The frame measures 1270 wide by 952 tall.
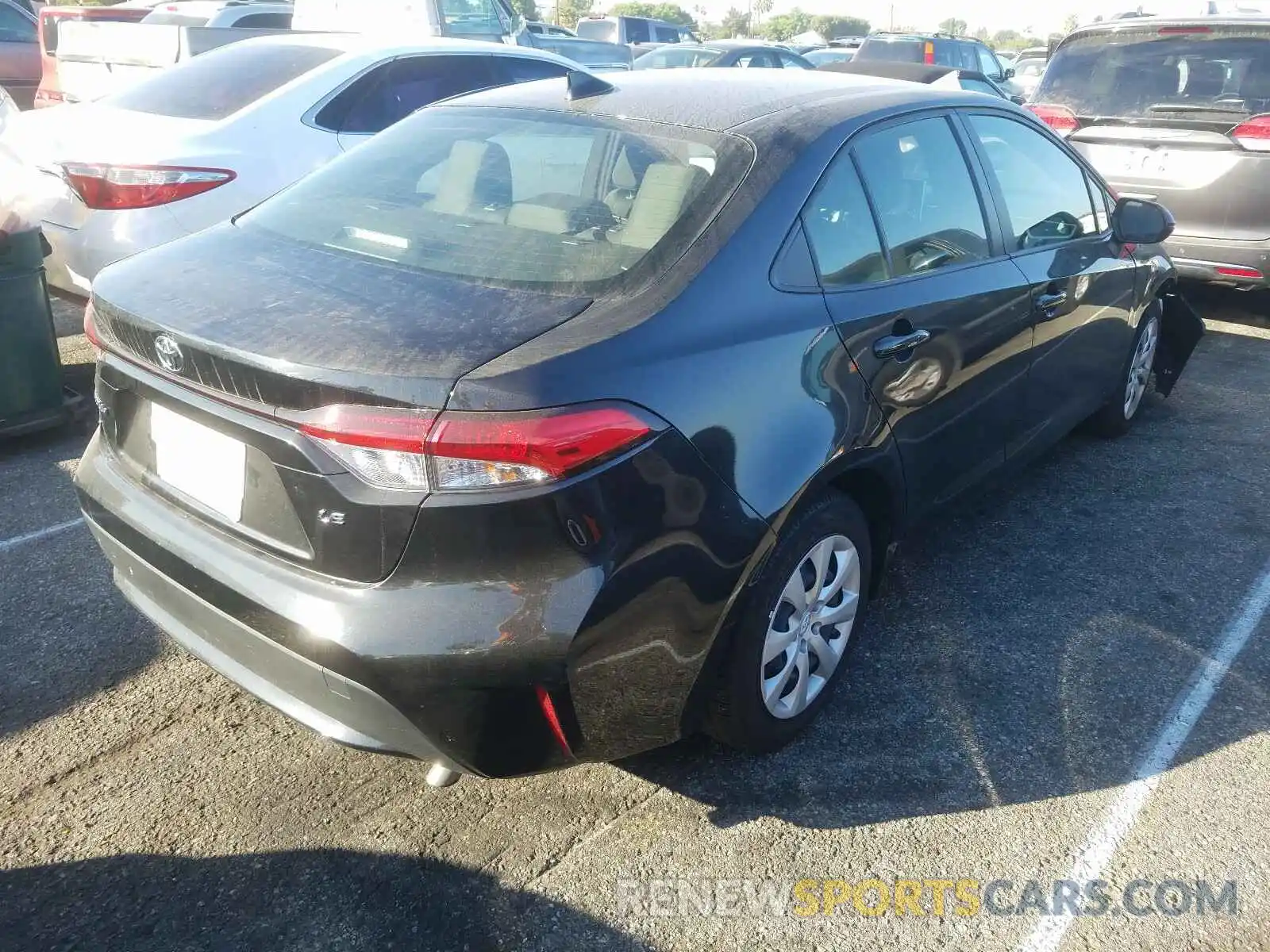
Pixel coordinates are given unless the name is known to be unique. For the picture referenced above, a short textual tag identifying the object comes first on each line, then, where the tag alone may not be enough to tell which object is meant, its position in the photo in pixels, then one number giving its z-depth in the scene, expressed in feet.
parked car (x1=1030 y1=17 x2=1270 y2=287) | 19.65
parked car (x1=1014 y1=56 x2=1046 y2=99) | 60.35
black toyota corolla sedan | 6.63
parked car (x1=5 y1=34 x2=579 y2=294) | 15.93
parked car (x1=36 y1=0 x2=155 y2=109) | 27.07
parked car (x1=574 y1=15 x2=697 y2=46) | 72.33
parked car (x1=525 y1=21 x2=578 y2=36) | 59.11
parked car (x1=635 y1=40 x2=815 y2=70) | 51.85
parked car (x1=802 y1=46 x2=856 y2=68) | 62.90
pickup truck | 25.00
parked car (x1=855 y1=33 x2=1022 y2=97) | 50.93
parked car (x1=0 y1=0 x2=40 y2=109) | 42.73
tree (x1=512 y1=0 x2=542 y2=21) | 175.26
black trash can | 14.89
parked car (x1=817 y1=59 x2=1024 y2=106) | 32.32
